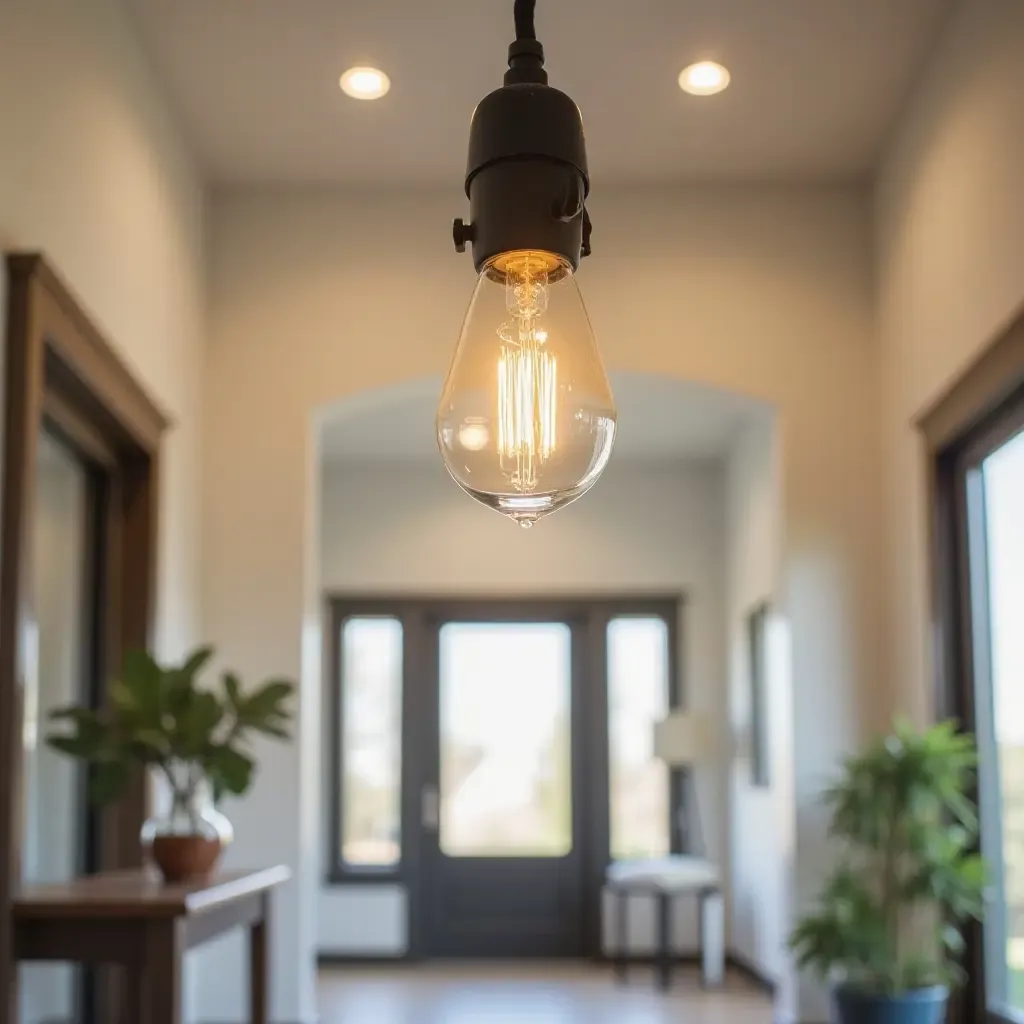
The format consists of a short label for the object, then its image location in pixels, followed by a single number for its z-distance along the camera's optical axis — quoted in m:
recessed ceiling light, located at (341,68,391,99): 4.79
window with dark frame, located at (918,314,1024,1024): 4.37
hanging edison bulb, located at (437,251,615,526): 1.25
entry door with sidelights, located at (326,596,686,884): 8.87
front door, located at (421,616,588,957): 8.84
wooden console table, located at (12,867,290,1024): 3.15
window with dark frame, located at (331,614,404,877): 8.85
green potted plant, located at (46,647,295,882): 3.53
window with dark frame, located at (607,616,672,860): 8.91
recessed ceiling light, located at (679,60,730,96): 4.75
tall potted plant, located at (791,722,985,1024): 4.51
